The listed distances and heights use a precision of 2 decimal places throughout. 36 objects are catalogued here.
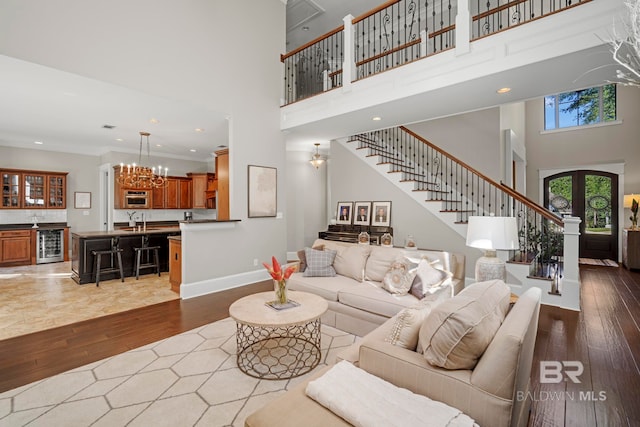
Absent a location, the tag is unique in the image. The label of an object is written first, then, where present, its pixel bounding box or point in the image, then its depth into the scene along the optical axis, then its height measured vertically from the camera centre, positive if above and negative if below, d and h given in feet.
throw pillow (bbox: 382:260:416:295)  10.27 -2.30
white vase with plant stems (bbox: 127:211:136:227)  26.35 -0.58
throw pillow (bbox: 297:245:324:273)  13.20 -2.12
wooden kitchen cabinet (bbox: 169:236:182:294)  15.42 -2.60
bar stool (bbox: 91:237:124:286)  16.74 -2.71
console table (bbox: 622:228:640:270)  20.13 -2.47
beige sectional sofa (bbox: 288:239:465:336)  9.72 -2.74
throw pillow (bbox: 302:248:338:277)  12.56 -2.16
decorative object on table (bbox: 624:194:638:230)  21.43 +0.46
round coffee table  7.68 -4.14
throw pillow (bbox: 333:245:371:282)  12.14 -2.02
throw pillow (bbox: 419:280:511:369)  4.35 -1.81
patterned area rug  6.34 -4.34
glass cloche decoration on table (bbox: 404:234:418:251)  13.15 -1.40
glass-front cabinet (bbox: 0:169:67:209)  22.34 +1.83
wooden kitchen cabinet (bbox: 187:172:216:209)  29.68 +2.52
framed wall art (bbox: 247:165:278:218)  17.28 +1.29
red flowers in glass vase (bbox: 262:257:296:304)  8.28 -1.87
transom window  24.98 +9.17
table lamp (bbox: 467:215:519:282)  8.82 -0.79
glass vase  8.46 -2.30
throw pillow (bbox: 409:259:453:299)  10.06 -2.30
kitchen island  17.07 -2.08
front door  24.45 +0.62
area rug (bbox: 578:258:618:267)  23.00 -3.97
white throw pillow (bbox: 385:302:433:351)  5.30 -2.10
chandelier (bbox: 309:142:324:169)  24.22 +4.26
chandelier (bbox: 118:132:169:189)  19.86 +2.58
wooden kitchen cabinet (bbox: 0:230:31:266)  21.53 -2.56
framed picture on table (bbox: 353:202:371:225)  22.31 -0.04
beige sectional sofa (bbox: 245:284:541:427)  3.85 -2.45
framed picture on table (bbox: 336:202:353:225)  23.54 -0.04
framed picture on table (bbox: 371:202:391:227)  21.17 -0.11
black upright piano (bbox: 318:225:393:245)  21.26 -1.51
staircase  13.54 +0.68
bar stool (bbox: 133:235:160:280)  18.24 -2.73
